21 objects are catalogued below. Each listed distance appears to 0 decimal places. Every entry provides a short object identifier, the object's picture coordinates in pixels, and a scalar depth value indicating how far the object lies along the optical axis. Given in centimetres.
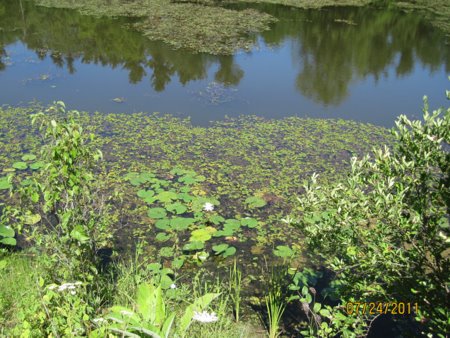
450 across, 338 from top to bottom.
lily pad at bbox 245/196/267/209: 412
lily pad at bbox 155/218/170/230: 374
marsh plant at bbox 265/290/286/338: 264
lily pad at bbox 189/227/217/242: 362
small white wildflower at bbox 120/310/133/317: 166
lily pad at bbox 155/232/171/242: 362
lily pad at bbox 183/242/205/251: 349
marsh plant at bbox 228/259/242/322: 288
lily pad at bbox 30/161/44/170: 440
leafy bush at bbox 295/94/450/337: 195
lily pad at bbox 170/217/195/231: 375
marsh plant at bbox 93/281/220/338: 168
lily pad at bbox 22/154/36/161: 456
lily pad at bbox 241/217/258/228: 384
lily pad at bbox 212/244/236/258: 350
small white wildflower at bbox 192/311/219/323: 178
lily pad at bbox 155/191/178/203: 409
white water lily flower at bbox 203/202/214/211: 346
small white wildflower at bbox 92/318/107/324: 170
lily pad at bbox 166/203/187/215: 394
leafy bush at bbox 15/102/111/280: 214
